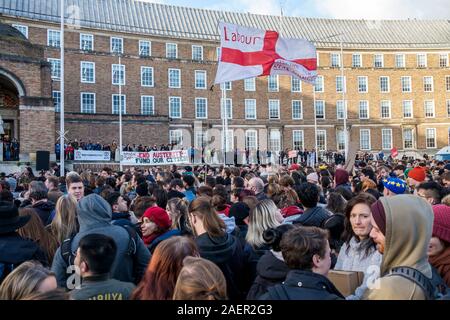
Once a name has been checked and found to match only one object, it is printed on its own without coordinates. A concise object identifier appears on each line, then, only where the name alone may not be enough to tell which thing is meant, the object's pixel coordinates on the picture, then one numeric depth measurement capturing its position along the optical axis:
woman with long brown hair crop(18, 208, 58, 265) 5.20
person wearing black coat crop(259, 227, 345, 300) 2.79
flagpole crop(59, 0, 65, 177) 19.16
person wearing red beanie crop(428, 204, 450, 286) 3.66
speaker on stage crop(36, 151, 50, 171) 18.05
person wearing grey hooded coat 4.35
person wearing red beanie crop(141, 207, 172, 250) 5.20
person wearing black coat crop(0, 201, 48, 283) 4.29
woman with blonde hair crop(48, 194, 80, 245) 5.35
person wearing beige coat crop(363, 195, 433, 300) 2.60
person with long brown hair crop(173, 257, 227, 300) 2.71
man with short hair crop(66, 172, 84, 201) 7.99
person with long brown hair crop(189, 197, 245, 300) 4.39
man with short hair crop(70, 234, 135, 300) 3.12
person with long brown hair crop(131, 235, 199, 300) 3.11
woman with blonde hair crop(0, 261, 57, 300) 2.89
